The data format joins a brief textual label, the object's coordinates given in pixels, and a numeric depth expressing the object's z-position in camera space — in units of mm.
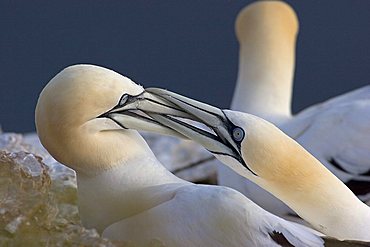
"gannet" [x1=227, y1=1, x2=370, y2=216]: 7035
